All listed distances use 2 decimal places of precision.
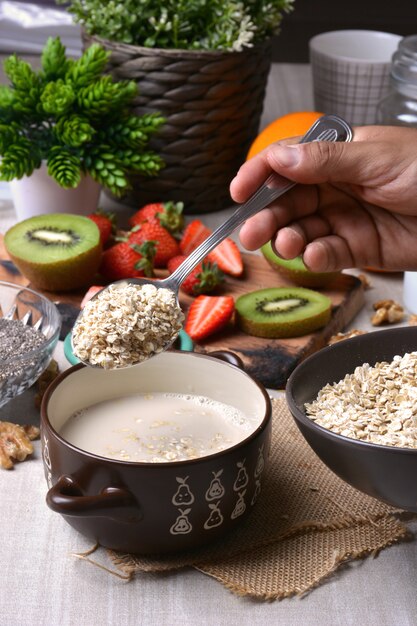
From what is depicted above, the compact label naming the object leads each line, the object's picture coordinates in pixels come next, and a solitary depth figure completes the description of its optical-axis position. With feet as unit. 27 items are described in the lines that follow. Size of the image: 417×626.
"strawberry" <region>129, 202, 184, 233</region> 3.34
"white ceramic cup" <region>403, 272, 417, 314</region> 3.11
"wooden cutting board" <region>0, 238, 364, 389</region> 2.85
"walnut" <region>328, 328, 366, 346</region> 2.97
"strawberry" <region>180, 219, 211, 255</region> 3.25
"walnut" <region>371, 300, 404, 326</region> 3.08
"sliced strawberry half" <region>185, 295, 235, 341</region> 2.93
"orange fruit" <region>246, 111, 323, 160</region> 3.45
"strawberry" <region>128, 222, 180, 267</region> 3.23
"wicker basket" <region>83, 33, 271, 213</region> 3.34
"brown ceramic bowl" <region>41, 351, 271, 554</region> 2.22
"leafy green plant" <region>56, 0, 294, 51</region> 3.35
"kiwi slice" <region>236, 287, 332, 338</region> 2.95
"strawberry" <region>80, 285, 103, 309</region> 2.98
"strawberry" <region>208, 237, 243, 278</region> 3.22
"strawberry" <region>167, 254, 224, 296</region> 3.09
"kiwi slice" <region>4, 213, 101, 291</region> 3.07
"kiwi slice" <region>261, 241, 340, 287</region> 3.13
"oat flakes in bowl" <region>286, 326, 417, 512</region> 2.19
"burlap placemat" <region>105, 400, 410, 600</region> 2.29
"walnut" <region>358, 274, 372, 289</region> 3.25
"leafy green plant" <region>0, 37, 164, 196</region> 3.23
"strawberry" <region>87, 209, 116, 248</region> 3.25
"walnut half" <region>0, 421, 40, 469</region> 2.55
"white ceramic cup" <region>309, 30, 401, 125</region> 3.83
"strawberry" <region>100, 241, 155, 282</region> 3.15
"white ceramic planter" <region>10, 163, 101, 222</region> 3.35
